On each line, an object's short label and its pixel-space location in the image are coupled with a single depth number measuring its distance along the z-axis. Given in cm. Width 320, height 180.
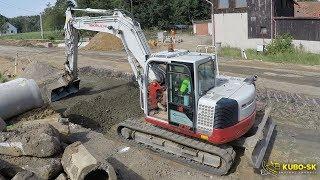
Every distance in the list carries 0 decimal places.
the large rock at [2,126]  665
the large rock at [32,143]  569
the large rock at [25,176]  457
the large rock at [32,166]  518
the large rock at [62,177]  519
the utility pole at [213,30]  2196
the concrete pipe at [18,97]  798
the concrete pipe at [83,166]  504
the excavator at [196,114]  576
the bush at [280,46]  1702
